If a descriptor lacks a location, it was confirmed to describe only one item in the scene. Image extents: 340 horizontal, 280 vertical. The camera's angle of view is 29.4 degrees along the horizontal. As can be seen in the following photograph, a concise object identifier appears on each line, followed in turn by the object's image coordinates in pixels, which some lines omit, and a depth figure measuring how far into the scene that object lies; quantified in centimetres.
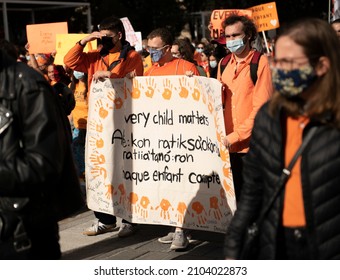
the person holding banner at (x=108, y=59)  614
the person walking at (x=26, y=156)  247
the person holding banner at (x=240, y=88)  493
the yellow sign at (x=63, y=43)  732
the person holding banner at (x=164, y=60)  580
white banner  526
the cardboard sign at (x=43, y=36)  892
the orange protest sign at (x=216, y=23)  988
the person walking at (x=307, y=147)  250
